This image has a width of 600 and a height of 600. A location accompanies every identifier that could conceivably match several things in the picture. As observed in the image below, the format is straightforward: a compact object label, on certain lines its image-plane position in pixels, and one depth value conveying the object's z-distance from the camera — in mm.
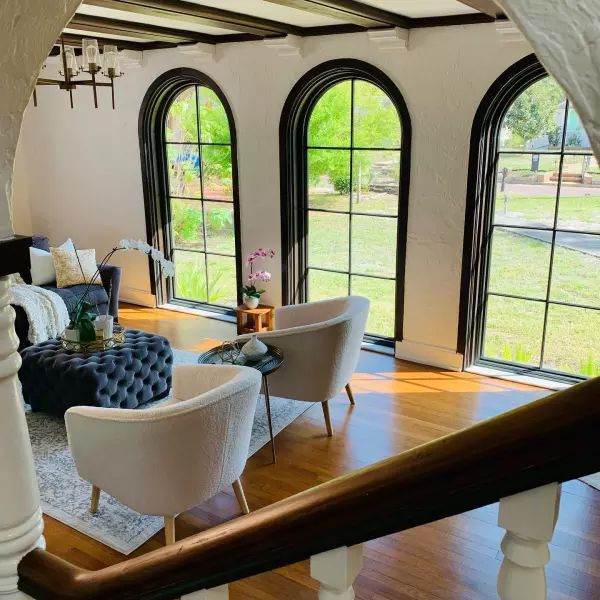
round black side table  3718
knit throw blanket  5086
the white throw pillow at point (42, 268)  6000
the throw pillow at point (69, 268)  5945
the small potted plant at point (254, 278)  5590
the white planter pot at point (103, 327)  4426
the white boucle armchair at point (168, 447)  2734
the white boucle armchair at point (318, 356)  3865
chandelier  3971
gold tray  4297
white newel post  1106
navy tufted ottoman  4004
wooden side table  5788
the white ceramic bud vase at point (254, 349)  3795
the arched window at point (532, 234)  4480
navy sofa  5785
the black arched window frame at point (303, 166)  5004
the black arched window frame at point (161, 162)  5934
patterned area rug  3121
